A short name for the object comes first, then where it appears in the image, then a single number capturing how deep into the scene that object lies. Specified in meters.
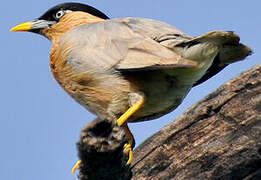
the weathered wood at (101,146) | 6.69
